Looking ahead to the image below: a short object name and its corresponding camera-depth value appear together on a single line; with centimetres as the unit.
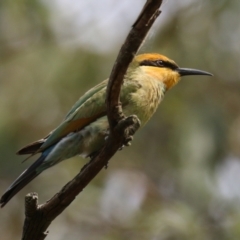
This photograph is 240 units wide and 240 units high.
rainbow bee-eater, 524
